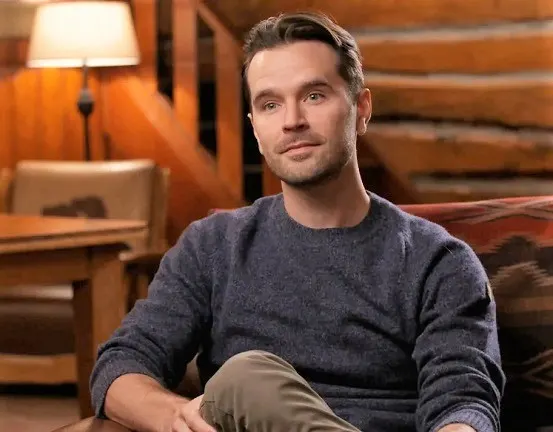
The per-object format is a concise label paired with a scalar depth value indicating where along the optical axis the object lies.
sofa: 3.80
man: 3.67
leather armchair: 6.10
